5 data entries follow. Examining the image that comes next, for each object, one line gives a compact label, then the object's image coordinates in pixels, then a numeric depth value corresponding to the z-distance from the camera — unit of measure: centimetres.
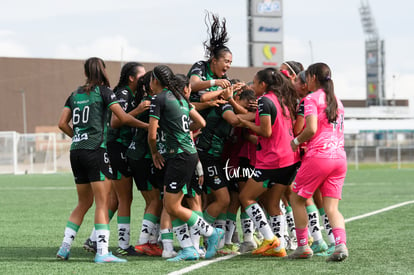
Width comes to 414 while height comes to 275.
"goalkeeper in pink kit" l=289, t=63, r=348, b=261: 1452
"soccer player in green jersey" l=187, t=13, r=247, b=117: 1599
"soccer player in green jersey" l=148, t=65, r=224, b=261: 1489
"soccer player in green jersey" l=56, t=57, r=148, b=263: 1502
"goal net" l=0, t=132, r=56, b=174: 8312
